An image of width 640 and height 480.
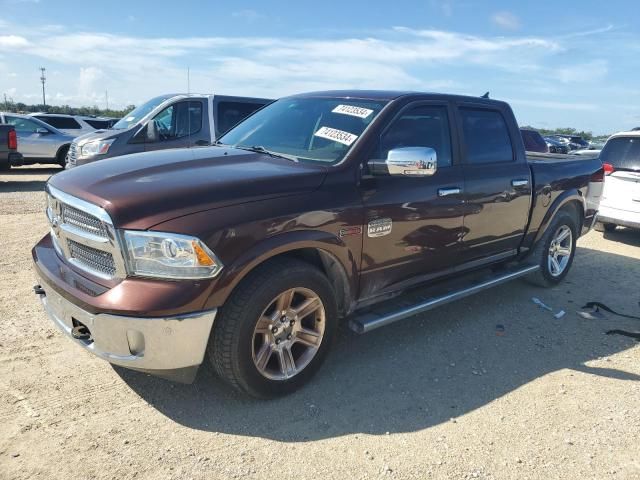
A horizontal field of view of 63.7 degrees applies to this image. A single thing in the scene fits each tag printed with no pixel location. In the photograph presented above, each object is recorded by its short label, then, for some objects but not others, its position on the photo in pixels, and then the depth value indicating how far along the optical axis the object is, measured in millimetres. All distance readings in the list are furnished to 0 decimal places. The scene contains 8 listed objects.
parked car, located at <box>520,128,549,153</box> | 14156
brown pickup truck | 2705
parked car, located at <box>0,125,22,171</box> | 11273
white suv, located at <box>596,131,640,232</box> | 7719
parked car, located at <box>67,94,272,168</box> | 9016
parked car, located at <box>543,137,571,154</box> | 26155
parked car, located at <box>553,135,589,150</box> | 32938
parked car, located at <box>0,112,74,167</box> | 14180
